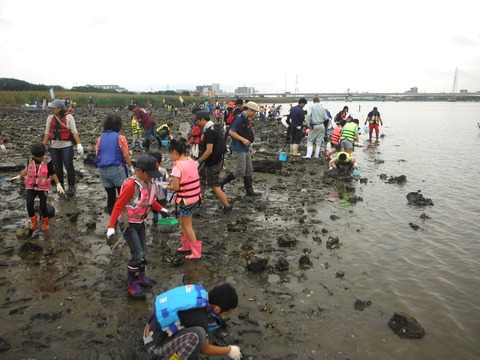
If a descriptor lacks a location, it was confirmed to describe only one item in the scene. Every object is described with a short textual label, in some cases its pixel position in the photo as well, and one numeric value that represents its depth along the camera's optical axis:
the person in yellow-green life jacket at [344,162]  10.85
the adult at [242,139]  7.42
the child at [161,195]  5.85
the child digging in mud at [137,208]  3.88
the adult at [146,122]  12.58
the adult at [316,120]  12.63
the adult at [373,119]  19.45
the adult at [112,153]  5.69
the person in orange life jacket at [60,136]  7.10
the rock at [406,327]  3.63
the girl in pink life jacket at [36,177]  5.64
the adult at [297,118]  12.81
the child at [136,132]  14.38
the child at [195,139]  9.65
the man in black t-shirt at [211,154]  6.56
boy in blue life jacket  2.76
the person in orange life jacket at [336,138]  14.15
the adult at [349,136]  11.55
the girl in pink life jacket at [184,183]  4.70
